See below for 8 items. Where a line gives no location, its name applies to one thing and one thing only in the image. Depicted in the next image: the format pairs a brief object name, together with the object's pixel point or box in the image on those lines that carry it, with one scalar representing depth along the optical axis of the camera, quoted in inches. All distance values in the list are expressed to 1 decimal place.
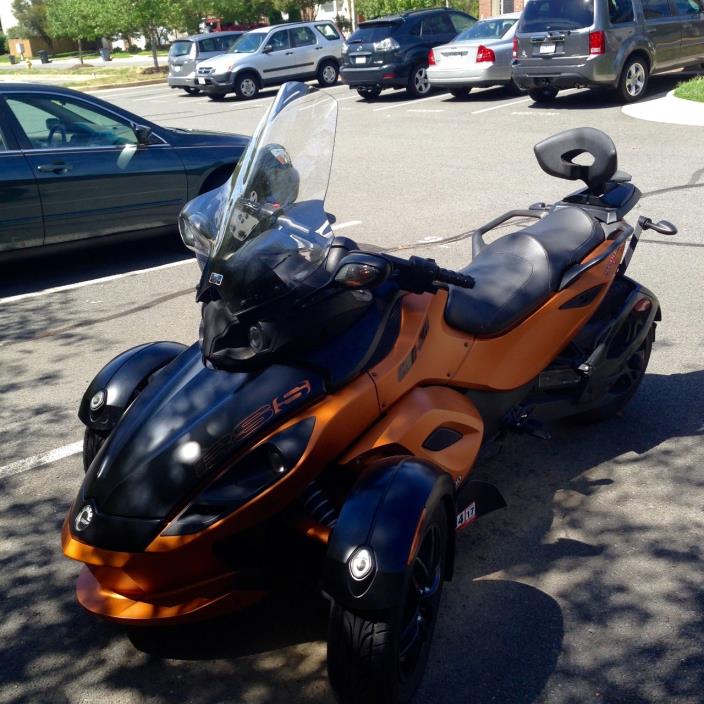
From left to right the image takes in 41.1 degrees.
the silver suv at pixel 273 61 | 932.6
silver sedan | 709.3
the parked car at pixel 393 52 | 769.6
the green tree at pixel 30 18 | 2281.0
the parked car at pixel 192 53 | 1005.2
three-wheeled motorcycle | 115.3
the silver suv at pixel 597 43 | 599.2
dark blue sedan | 305.1
